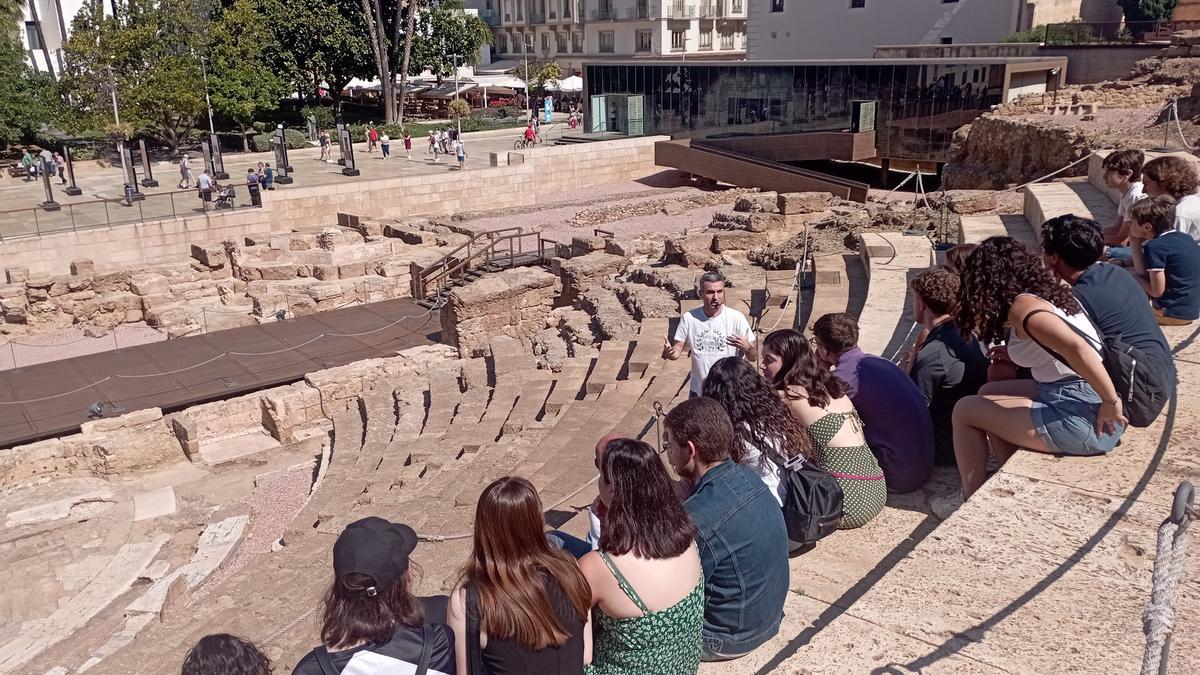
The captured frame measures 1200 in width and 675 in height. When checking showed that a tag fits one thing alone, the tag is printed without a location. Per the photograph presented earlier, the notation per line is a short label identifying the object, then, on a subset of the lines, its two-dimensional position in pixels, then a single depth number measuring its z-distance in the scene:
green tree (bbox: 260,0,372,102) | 39.28
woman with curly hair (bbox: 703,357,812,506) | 4.41
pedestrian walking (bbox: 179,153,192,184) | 28.67
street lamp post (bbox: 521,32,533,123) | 66.49
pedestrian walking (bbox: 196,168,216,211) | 24.27
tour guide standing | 6.88
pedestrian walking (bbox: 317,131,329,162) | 33.91
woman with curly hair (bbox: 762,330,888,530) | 4.83
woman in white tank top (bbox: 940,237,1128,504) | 4.34
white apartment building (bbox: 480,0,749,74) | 59.84
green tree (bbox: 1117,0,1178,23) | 35.12
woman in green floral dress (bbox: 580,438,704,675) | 3.44
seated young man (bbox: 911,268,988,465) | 5.63
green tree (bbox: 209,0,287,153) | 34.78
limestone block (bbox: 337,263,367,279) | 20.88
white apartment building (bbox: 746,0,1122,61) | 37.34
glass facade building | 28.31
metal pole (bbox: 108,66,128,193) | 30.74
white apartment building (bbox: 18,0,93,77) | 47.16
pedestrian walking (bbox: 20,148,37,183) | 30.69
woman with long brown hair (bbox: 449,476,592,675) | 3.12
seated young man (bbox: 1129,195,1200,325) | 6.21
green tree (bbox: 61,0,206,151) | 32.28
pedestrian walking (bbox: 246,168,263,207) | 25.27
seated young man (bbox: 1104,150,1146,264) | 7.39
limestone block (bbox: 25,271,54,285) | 20.11
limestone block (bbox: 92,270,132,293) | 20.89
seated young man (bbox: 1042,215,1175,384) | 4.59
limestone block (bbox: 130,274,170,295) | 20.88
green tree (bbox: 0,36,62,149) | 32.91
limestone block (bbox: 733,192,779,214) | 21.73
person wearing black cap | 2.99
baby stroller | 24.56
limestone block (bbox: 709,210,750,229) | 20.38
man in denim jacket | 3.85
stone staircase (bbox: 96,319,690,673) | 6.98
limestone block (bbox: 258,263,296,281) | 21.55
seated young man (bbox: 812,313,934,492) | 5.18
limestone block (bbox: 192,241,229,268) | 22.52
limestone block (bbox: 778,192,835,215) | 21.05
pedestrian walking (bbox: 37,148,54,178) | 30.77
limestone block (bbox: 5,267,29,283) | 20.56
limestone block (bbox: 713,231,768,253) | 18.75
